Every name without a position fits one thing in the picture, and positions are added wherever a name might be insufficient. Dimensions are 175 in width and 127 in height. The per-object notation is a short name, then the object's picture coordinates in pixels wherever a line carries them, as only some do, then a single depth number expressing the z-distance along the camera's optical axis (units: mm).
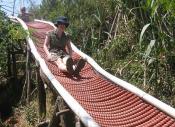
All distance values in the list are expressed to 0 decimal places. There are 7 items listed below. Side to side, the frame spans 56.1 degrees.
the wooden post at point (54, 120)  2717
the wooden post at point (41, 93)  3673
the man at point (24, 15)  6821
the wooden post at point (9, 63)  5397
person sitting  3179
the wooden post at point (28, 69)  4257
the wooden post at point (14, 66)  5388
